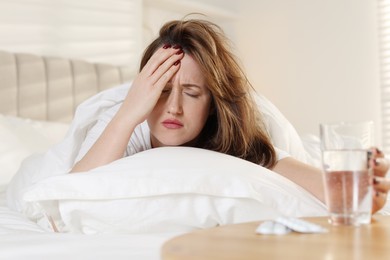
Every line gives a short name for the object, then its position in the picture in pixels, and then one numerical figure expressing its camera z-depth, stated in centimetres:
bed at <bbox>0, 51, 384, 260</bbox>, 136
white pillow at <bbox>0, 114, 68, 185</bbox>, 239
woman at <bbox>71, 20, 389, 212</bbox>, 172
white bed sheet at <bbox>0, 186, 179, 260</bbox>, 131
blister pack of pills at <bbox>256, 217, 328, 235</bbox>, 117
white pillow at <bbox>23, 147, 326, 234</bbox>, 146
